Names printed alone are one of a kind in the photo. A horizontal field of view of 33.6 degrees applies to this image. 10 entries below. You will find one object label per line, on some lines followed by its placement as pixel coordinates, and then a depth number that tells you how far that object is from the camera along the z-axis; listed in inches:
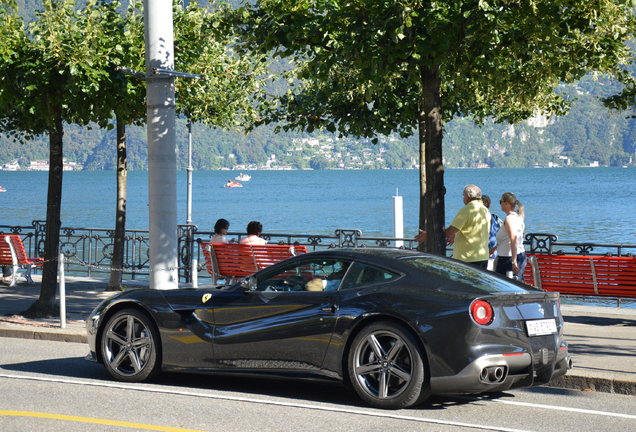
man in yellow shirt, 488.1
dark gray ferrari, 323.9
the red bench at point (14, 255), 794.2
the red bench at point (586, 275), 562.9
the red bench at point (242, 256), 670.5
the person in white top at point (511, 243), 525.3
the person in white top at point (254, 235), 693.3
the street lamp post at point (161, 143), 525.7
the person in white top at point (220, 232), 717.3
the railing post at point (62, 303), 532.4
